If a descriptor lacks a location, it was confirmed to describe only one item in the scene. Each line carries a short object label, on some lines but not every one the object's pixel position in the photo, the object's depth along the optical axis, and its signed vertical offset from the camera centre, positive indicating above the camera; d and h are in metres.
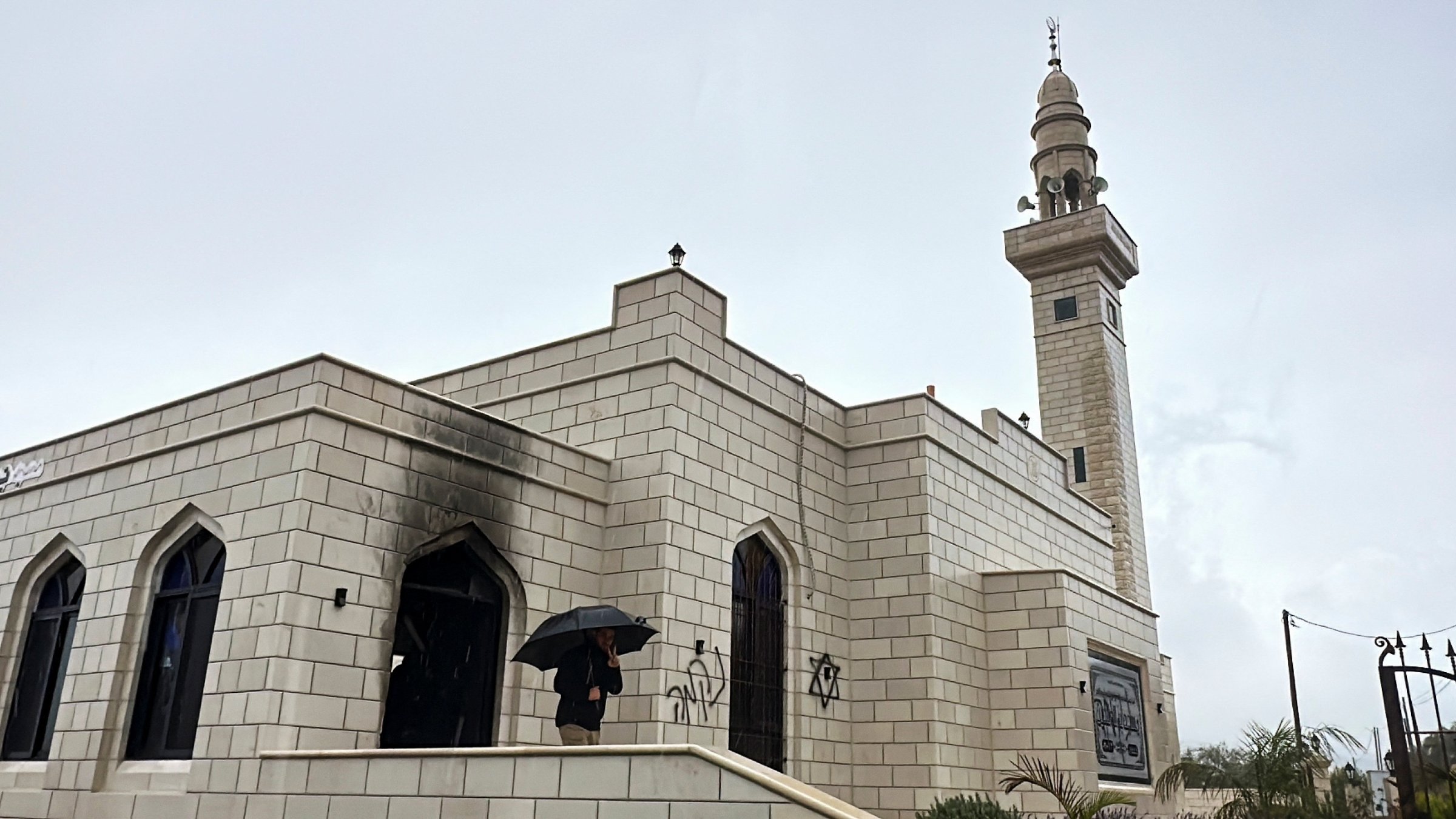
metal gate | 11.38 +0.45
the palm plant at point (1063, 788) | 11.95 +0.03
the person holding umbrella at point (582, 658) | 9.80 +1.05
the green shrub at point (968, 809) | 11.11 -0.20
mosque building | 9.71 +1.99
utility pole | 28.31 +2.63
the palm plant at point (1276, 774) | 12.73 +0.25
